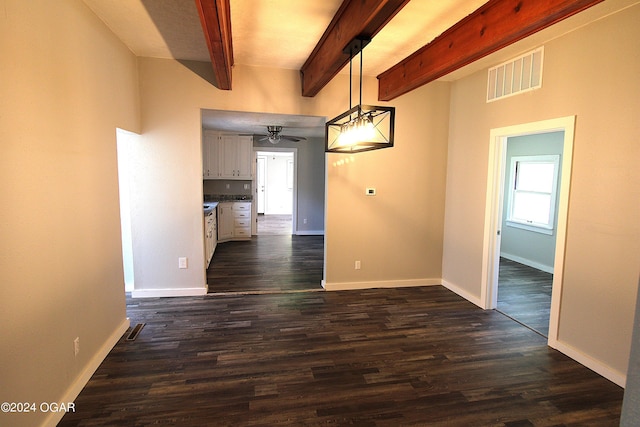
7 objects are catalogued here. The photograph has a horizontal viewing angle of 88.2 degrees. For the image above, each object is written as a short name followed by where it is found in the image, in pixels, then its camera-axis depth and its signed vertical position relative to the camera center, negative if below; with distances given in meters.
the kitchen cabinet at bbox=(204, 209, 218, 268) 5.37 -0.98
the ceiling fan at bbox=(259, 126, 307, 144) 6.57 +0.97
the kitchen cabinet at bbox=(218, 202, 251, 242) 7.64 -0.95
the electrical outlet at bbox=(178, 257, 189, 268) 4.05 -1.01
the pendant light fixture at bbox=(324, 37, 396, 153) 2.49 +0.42
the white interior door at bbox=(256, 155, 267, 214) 12.56 +0.06
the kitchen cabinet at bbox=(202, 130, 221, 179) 7.55 +0.58
